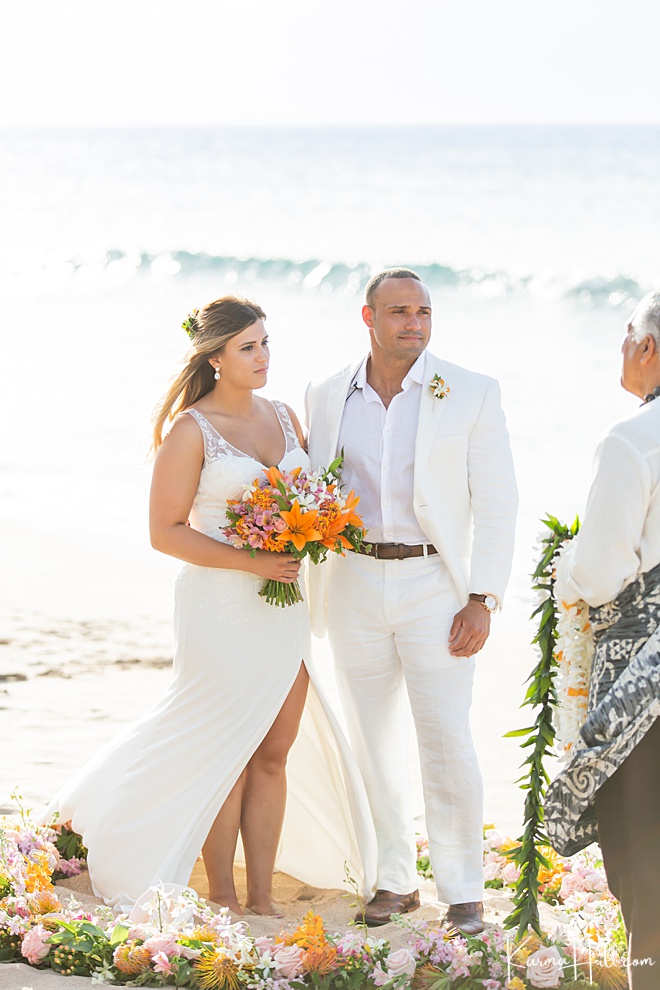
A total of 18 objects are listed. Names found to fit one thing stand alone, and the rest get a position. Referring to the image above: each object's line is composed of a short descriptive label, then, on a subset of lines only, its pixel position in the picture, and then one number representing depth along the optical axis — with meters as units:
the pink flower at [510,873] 10.48
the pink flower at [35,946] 8.34
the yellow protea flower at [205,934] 8.22
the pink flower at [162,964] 7.95
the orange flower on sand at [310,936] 7.96
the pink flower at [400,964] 7.88
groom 9.56
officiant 6.71
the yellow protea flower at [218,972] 7.85
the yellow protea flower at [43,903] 8.82
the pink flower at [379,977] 7.83
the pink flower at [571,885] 9.98
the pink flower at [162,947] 8.08
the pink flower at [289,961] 7.89
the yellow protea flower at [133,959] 8.09
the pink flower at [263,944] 8.09
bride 9.55
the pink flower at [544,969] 7.79
